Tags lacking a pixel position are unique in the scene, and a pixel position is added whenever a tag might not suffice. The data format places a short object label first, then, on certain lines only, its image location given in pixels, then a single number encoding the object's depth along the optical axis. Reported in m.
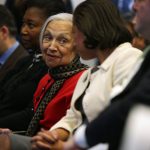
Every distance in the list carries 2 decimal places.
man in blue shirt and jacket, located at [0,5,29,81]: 5.63
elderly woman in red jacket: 4.15
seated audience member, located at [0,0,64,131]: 4.68
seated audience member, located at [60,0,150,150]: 1.98
